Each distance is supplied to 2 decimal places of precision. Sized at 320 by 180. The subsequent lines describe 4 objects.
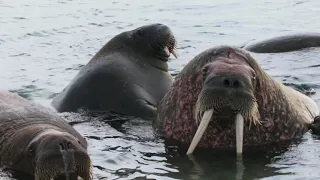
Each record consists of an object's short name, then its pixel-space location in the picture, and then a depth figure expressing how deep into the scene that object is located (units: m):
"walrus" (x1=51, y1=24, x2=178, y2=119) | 19.25
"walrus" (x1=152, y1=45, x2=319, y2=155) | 14.70
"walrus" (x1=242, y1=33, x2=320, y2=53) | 27.06
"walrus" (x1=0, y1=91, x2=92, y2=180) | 12.48
